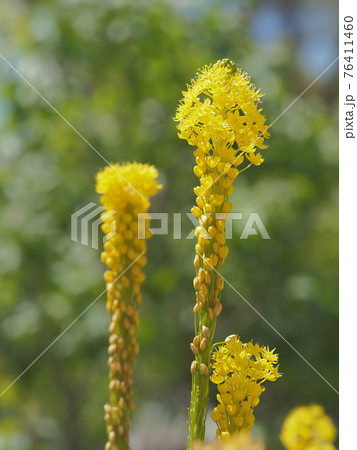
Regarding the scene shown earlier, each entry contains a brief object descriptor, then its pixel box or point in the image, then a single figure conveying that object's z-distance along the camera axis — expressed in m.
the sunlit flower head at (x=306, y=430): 0.44
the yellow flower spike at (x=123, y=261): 0.44
